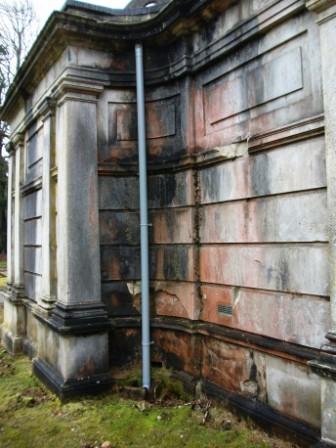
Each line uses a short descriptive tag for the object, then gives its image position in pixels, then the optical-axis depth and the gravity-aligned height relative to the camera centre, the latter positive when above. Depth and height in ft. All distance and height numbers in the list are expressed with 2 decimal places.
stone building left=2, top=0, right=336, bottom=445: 11.51 +1.51
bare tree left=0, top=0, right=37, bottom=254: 59.36 +26.84
